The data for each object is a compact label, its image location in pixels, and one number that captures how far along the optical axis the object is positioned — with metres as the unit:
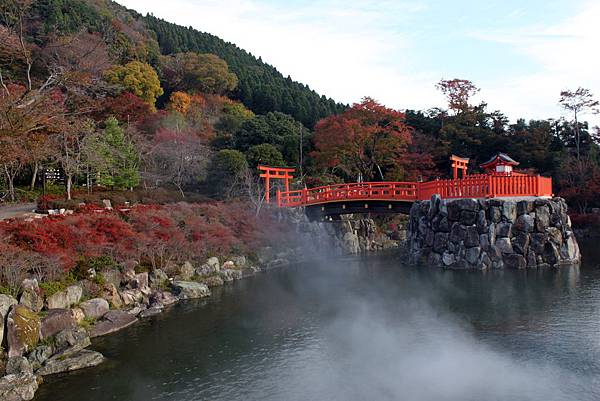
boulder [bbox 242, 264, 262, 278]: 25.04
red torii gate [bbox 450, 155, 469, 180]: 27.35
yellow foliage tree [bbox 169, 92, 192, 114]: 49.35
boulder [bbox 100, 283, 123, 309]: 16.87
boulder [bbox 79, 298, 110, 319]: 15.48
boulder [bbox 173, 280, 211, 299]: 19.62
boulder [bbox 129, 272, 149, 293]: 18.66
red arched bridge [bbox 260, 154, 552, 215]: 24.14
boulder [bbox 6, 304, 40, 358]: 12.50
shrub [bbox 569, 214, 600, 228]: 39.28
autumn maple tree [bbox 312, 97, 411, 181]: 36.50
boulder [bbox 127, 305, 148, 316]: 16.86
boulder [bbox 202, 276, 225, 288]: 22.01
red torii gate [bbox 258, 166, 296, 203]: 30.68
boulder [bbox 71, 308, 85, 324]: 14.86
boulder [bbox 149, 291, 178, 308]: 18.06
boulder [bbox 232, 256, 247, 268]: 25.66
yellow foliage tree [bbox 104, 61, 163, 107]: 44.08
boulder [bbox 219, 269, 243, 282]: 23.48
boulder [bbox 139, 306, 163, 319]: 16.92
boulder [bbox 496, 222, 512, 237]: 23.61
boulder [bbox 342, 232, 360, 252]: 34.12
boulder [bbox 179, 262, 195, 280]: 21.78
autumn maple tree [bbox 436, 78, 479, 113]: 47.62
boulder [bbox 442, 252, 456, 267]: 24.67
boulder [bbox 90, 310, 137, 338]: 14.85
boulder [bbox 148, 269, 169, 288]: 19.75
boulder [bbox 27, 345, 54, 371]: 12.21
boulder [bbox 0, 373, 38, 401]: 10.58
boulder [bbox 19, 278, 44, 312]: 13.91
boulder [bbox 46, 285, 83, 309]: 14.62
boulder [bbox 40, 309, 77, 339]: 13.33
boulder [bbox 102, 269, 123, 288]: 17.61
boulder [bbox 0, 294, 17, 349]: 12.50
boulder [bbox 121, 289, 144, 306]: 17.56
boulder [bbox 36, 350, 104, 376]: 12.10
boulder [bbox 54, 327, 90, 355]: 13.08
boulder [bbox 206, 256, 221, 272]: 23.59
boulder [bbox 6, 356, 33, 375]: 11.59
